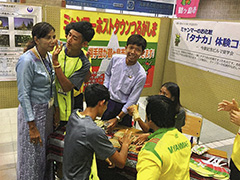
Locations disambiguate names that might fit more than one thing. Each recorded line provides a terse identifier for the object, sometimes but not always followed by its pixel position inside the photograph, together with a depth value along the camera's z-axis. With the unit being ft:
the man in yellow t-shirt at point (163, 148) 3.59
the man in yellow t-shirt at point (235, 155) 5.71
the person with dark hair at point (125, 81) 7.40
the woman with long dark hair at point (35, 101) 5.51
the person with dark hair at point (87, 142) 4.64
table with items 5.38
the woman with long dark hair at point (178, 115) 6.43
